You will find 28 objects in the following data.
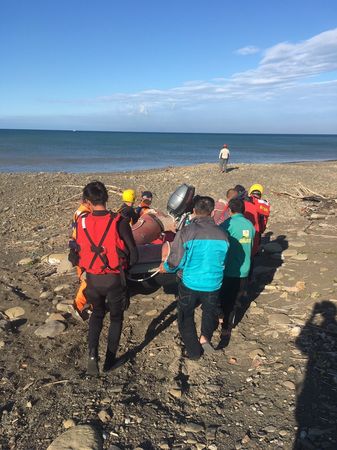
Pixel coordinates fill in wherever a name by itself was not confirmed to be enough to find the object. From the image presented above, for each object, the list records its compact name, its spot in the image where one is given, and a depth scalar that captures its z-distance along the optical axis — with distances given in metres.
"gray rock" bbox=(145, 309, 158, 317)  5.71
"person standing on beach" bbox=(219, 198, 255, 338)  4.86
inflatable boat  5.54
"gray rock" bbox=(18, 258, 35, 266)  7.70
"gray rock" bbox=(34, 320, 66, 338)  5.06
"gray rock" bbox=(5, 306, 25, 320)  5.55
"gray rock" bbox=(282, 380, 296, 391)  3.95
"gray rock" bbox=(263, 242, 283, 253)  8.46
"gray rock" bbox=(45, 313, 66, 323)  5.43
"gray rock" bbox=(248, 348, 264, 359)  4.59
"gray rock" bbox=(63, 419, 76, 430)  3.43
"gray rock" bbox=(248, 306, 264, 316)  5.70
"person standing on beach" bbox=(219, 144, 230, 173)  22.89
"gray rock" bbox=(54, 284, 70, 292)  6.45
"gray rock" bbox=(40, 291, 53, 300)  6.16
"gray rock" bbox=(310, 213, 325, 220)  11.58
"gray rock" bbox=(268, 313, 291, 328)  5.28
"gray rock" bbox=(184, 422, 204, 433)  3.43
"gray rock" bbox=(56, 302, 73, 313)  5.73
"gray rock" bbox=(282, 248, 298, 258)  8.18
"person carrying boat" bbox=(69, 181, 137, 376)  3.81
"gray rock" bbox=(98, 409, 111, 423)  3.53
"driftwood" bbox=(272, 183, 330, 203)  14.20
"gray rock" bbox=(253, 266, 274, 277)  7.29
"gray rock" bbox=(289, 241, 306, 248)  8.82
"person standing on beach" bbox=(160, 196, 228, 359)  4.16
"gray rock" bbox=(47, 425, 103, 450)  3.17
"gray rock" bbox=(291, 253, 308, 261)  7.91
